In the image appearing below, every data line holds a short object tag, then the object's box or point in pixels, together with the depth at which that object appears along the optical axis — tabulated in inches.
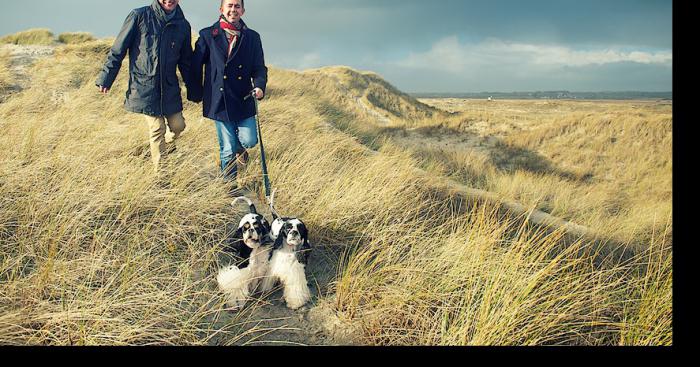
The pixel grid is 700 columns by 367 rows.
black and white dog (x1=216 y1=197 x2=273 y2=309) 101.4
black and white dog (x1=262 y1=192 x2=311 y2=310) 102.7
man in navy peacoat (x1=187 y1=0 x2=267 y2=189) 139.7
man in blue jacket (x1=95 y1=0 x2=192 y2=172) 137.0
